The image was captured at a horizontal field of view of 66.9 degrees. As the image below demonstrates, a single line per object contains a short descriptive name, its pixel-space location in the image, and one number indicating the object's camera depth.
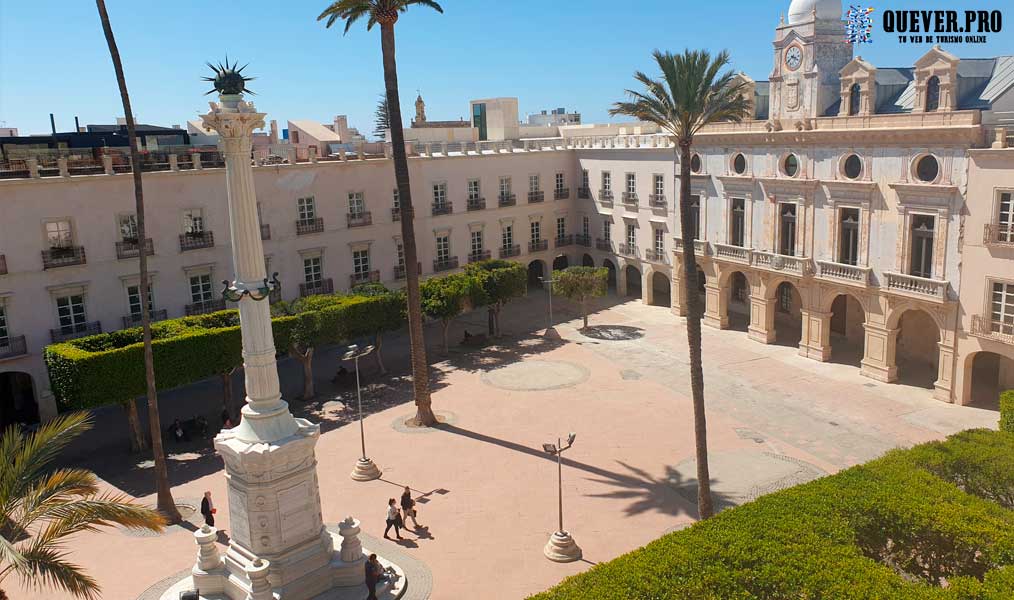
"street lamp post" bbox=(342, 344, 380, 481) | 26.02
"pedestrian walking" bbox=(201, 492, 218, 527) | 22.22
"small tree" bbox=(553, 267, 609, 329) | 44.38
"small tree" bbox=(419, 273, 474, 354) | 38.12
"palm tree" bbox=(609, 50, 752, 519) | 21.06
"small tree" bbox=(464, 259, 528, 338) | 40.91
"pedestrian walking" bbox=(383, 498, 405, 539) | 21.70
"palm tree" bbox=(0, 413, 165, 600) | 12.12
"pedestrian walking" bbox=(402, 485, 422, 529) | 22.30
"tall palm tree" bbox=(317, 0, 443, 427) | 28.36
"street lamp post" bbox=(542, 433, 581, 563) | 20.28
